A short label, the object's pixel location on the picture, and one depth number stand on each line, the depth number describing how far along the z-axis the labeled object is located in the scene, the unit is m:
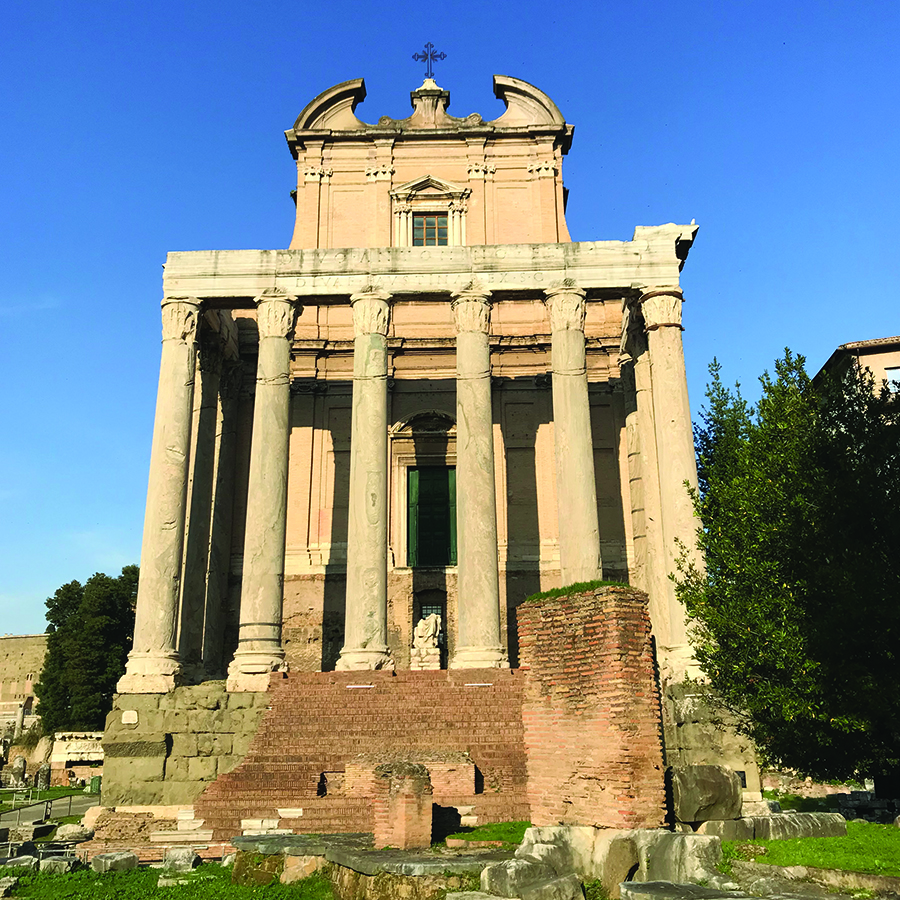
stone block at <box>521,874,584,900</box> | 9.48
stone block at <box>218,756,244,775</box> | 19.30
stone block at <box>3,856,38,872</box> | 14.17
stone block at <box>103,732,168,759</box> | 19.66
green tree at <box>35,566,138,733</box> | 44.56
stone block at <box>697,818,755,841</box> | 10.98
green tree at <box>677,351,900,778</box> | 15.69
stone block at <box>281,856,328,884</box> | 12.46
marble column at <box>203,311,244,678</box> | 26.72
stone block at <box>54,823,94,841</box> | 17.80
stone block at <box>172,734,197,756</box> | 19.69
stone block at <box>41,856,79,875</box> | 14.09
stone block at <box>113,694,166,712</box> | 20.44
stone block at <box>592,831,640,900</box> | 10.27
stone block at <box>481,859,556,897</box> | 9.79
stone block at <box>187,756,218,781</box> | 19.31
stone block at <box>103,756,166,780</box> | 19.41
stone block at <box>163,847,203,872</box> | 14.34
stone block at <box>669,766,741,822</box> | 11.23
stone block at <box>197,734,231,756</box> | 19.64
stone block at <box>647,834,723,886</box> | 9.48
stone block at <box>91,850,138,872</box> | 14.40
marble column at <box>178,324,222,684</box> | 24.95
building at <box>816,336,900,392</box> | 35.94
